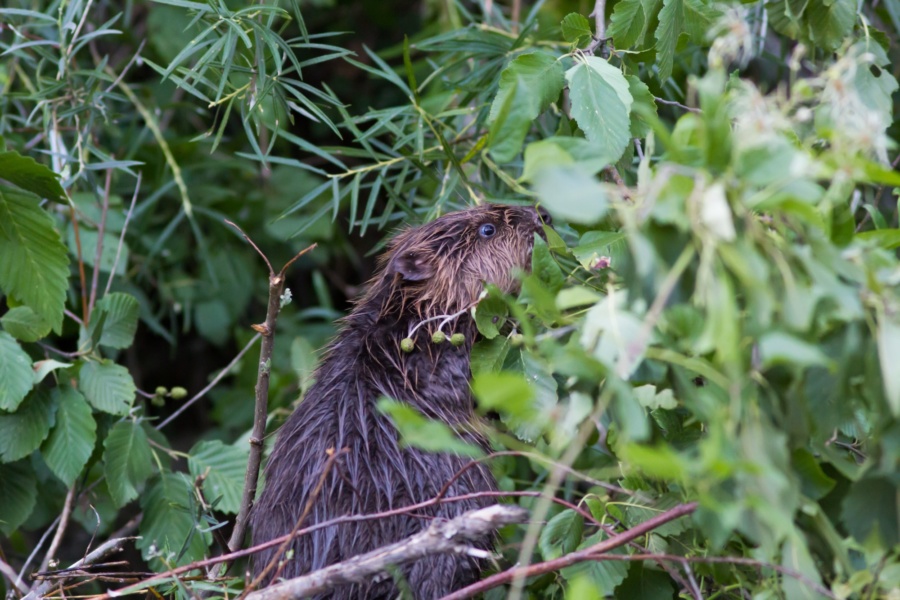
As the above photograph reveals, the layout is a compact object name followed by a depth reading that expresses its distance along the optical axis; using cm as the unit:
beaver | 483
